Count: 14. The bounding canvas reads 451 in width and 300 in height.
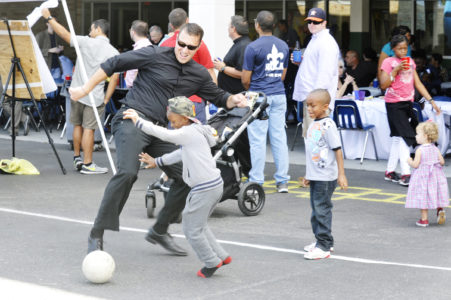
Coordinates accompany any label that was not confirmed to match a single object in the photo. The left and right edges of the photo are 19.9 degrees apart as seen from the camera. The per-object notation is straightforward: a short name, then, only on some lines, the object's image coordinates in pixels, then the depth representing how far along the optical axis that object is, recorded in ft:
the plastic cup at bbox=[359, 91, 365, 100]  64.17
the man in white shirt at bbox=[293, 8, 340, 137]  49.02
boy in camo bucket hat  29.87
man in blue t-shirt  48.01
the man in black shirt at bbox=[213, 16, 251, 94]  51.21
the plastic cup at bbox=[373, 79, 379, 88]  73.16
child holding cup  51.87
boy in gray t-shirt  33.30
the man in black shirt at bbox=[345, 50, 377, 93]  78.75
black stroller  40.15
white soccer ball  28.65
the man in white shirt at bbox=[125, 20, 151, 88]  57.15
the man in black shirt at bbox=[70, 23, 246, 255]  31.55
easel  54.80
